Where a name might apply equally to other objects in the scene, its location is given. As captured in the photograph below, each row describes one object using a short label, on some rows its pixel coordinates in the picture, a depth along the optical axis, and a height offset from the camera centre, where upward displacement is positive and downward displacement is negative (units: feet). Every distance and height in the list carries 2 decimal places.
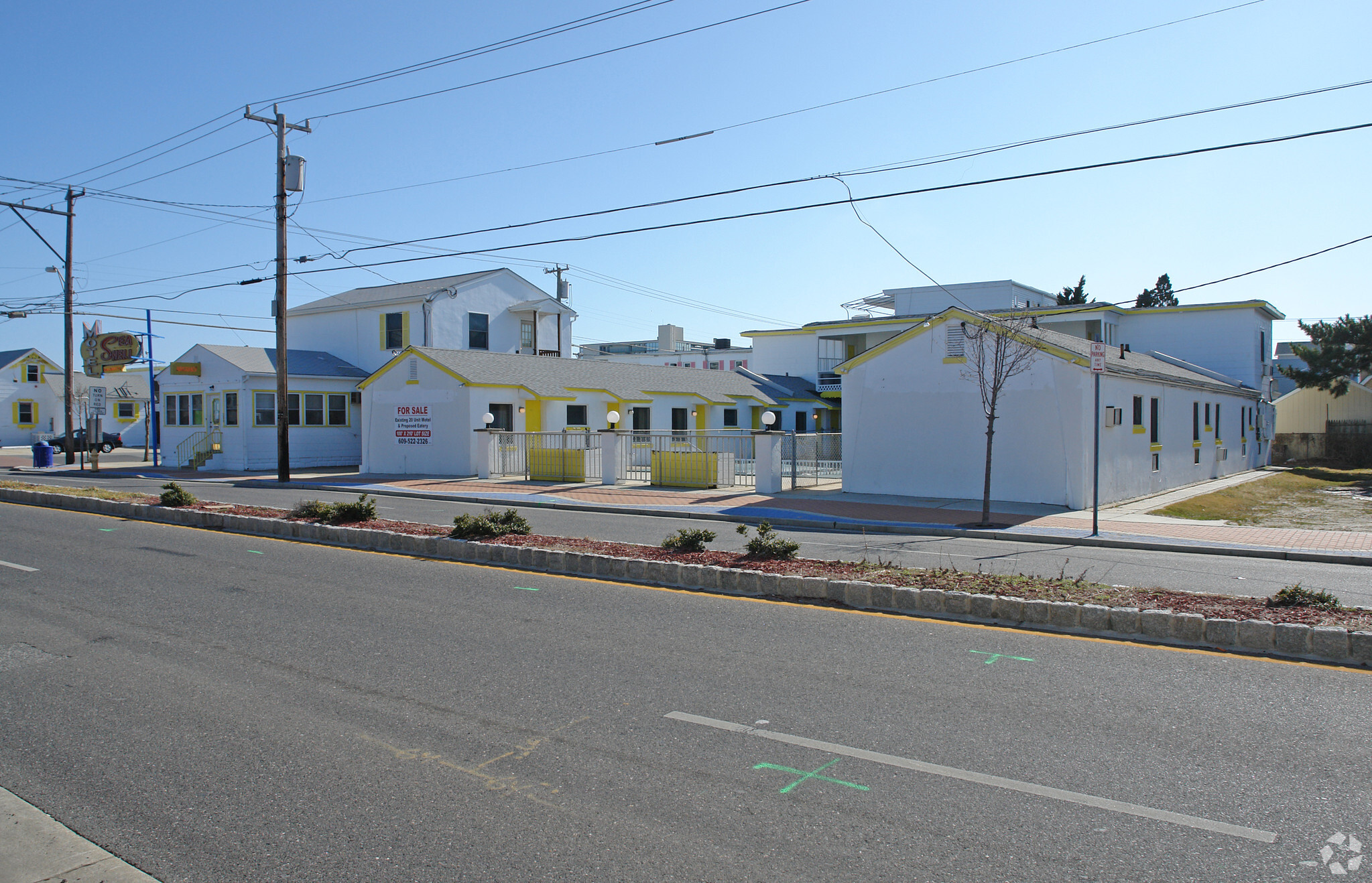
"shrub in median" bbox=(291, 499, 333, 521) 47.14 -3.86
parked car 167.53 -0.08
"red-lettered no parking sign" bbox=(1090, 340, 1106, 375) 47.91 +4.64
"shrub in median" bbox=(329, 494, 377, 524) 45.93 -3.79
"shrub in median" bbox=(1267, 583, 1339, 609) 24.75 -4.56
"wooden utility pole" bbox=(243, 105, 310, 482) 86.58 +12.92
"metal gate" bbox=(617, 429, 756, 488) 78.95 -1.67
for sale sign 97.71 +1.93
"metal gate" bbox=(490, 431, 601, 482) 85.92 -1.49
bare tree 56.34 +6.26
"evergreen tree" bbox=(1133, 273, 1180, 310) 218.79 +37.45
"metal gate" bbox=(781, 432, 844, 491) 75.92 -1.89
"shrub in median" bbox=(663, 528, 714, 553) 36.04 -4.17
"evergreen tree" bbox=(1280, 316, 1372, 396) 118.01 +11.98
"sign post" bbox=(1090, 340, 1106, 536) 47.03 +4.22
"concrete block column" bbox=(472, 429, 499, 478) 90.38 -1.04
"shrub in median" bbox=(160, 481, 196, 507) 55.31 -3.56
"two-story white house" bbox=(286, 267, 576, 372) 123.65 +18.63
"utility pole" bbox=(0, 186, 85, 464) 123.13 +20.59
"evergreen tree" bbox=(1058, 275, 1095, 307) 204.33 +35.43
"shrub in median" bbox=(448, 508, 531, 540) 39.93 -3.95
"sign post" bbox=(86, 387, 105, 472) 104.68 +3.16
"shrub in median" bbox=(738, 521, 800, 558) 33.63 -4.11
